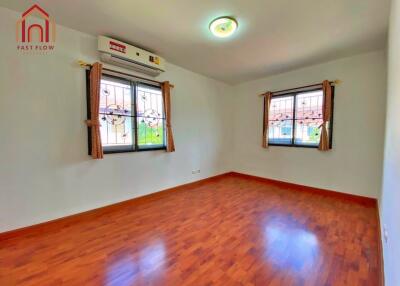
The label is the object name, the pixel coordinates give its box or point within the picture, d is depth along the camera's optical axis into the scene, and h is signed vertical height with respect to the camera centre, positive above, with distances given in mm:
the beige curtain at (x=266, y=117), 4098 +471
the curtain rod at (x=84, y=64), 2366 +975
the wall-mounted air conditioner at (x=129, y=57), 2391 +1172
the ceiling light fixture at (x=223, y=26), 2082 +1370
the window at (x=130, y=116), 2683 +338
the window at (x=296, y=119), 3504 +395
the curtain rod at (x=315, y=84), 3206 +1039
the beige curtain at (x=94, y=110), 2406 +345
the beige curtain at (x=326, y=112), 3213 +467
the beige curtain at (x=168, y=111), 3260 +478
